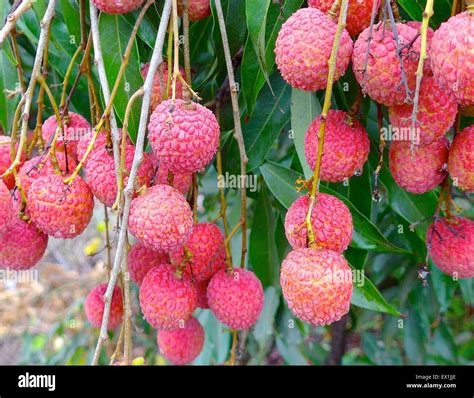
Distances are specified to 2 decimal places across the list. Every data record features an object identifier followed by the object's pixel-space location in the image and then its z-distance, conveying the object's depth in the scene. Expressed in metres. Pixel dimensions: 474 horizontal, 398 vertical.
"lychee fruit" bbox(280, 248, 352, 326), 0.40
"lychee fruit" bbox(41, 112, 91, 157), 0.47
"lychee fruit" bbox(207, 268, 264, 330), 0.47
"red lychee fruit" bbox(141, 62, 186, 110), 0.44
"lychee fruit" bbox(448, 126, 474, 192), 0.43
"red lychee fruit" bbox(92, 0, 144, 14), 0.43
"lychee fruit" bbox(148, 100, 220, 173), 0.41
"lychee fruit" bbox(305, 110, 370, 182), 0.43
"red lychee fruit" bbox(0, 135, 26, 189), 0.47
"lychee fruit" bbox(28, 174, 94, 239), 0.43
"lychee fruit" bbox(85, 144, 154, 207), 0.43
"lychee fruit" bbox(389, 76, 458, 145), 0.40
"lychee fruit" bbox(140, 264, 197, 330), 0.45
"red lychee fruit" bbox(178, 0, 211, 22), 0.47
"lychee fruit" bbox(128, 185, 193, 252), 0.40
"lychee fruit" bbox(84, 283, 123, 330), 0.50
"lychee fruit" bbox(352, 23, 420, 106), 0.39
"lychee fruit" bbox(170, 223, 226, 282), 0.47
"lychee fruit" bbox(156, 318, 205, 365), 0.53
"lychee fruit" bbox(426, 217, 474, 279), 0.47
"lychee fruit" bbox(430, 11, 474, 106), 0.36
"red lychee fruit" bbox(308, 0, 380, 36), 0.41
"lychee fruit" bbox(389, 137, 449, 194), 0.44
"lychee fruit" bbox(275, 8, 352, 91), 0.40
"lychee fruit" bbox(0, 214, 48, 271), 0.46
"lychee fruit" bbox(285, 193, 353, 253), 0.41
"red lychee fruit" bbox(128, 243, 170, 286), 0.49
